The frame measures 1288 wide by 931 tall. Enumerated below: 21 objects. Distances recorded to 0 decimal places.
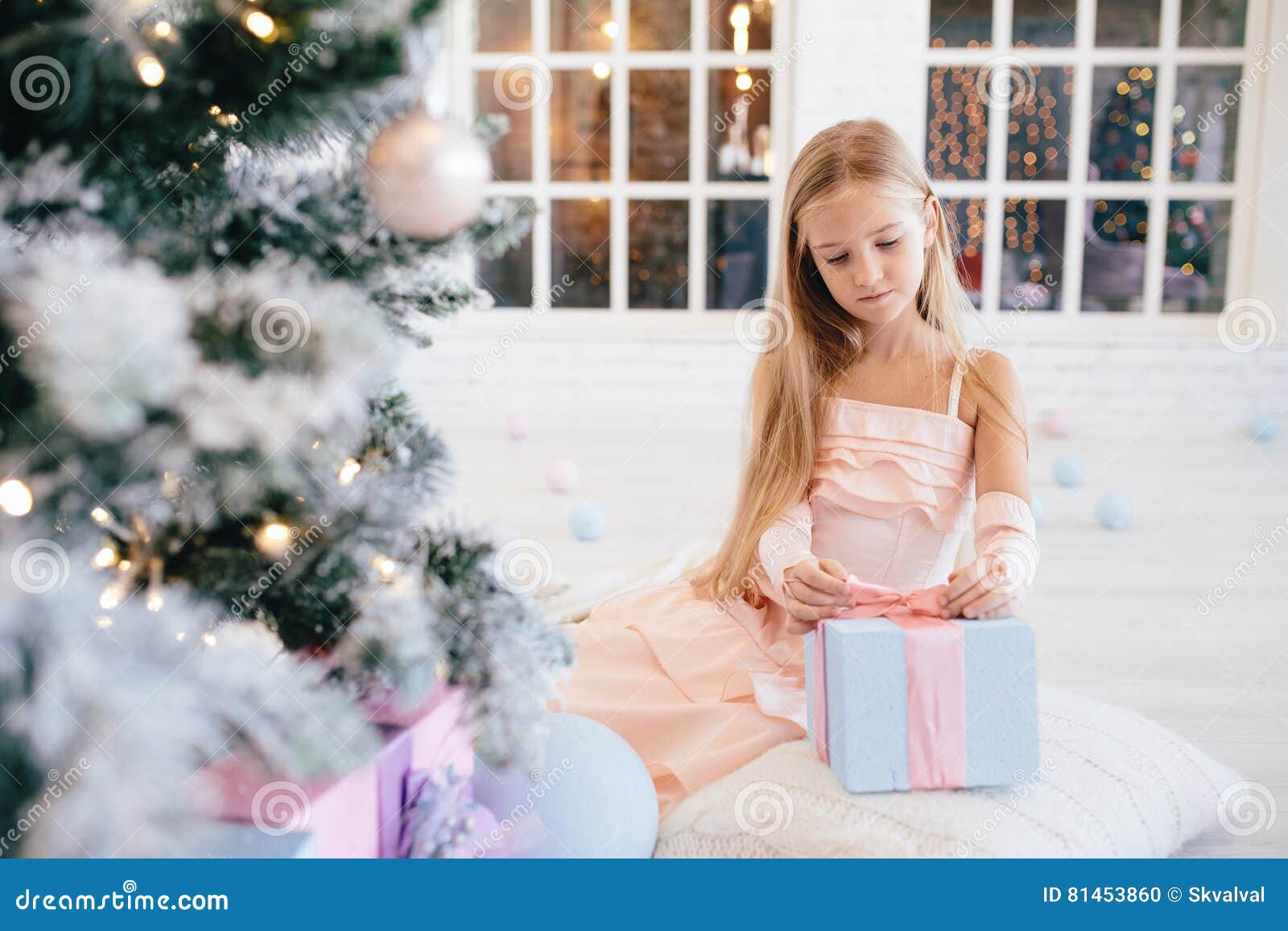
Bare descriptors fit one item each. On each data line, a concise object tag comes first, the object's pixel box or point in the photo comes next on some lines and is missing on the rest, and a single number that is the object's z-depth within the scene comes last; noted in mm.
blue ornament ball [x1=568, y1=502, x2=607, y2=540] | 2598
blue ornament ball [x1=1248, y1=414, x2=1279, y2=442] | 3709
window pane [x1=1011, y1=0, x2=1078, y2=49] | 3971
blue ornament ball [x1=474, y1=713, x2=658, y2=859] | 1044
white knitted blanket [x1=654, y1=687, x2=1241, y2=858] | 1085
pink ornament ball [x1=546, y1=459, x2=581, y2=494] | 3080
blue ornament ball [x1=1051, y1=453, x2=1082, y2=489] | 3141
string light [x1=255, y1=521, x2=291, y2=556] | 870
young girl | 1291
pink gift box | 869
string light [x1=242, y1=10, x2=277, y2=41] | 794
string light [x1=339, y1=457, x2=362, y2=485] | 875
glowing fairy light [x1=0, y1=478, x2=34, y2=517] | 805
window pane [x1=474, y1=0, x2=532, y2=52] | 4141
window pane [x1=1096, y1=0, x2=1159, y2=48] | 3977
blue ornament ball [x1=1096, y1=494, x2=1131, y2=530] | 2730
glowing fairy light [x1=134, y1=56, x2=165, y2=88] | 793
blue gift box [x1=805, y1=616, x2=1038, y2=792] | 1075
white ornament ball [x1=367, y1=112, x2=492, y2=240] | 833
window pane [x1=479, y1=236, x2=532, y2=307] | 4215
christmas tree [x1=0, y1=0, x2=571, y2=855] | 796
